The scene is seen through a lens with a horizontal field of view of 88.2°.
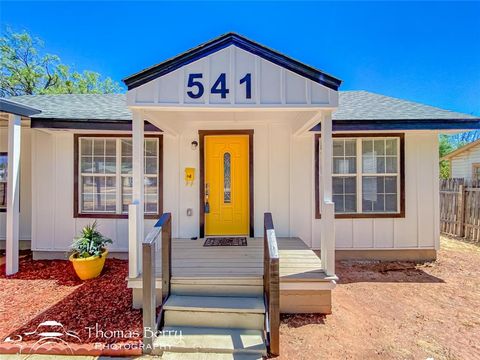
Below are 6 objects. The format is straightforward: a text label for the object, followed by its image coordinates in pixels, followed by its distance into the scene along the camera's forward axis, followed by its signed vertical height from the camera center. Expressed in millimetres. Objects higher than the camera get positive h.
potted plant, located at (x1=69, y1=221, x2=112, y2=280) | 4363 -1315
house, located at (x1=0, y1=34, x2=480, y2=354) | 5387 -3
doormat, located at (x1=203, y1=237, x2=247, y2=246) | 4900 -1210
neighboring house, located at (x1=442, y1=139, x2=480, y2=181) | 11281 +1088
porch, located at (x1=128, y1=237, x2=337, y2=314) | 3342 -1342
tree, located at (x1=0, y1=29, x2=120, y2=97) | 17125 +8358
